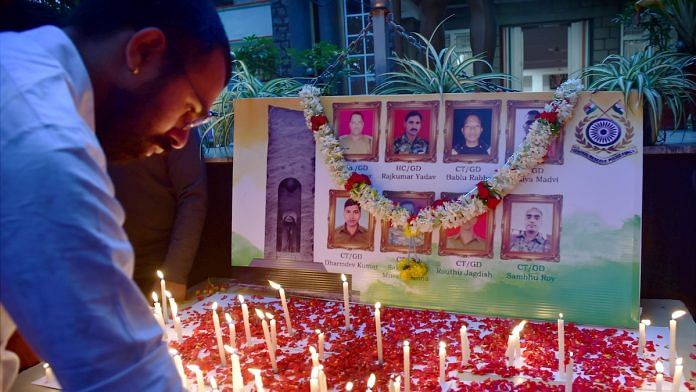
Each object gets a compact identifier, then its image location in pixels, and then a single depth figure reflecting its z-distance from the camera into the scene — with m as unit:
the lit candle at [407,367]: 1.68
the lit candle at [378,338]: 1.95
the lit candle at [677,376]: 1.56
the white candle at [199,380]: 1.67
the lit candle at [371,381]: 1.52
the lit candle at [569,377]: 1.61
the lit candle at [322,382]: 1.55
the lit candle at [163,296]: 2.39
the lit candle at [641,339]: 1.89
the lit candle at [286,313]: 2.25
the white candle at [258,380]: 1.49
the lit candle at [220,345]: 2.04
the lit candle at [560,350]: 1.79
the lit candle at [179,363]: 1.74
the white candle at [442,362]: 1.70
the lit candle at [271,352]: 1.95
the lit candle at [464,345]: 1.87
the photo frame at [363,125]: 2.45
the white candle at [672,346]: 1.79
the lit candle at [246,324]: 2.16
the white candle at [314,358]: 1.67
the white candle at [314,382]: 1.46
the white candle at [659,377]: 1.55
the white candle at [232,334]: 2.00
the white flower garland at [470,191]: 2.15
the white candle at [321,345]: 1.97
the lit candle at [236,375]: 1.57
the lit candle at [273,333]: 2.06
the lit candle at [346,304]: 2.28
